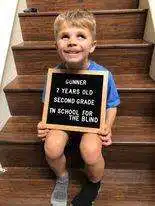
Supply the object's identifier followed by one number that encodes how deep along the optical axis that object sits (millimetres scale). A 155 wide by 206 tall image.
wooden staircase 1490
